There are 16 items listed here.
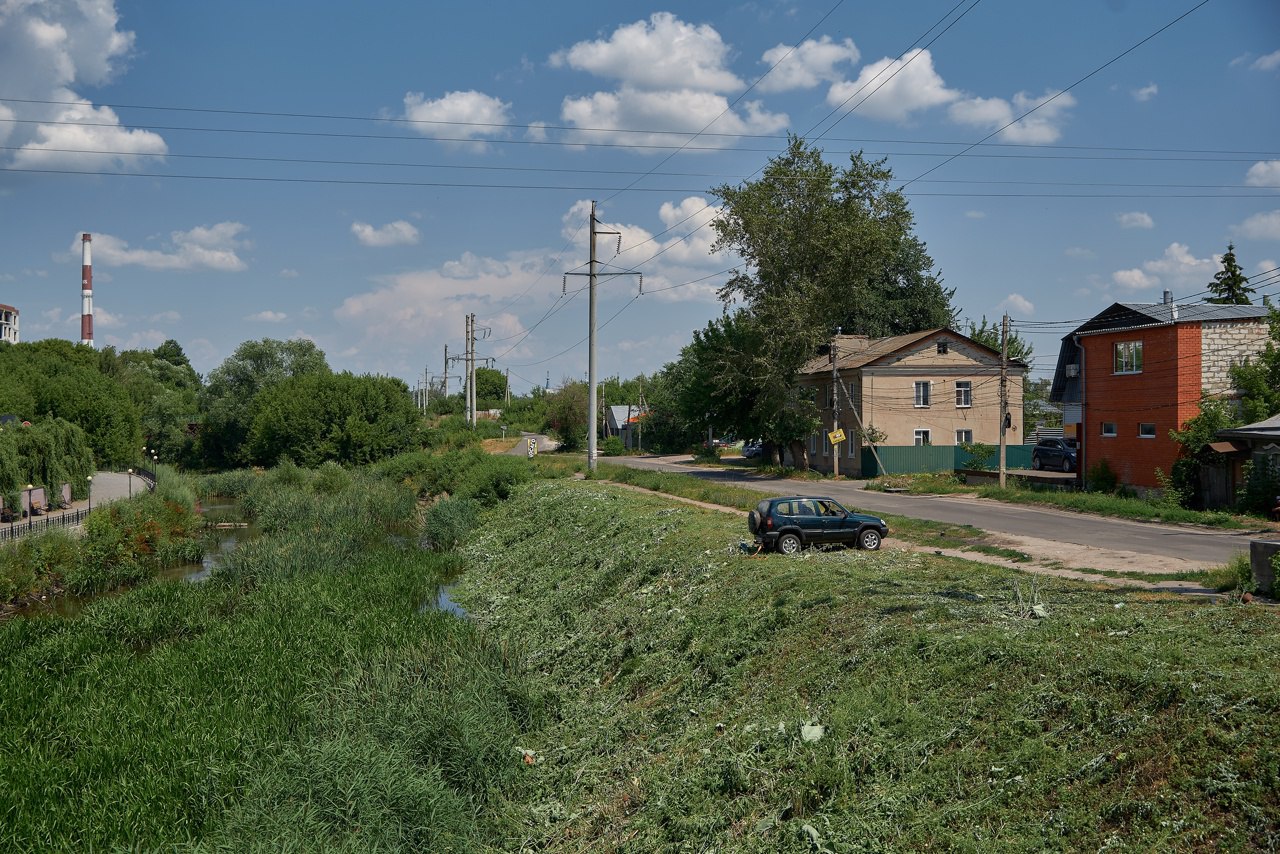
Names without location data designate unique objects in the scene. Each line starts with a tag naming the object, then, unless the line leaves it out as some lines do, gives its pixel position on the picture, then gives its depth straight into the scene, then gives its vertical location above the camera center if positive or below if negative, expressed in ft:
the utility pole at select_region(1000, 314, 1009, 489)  124.66 +8.07
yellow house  167.84 +8.12
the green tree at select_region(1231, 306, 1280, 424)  99.60 +6.17
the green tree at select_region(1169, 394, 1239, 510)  100.78 -1.72
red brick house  108.99 +8.24
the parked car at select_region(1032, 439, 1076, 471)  157.79 -3.52
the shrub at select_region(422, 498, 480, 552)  122.72 -13.01
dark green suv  64.08 -6.64
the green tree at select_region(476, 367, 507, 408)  580.59 +32.19
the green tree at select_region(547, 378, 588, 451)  297.74 +6.28
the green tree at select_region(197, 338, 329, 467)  276.82 +15.54
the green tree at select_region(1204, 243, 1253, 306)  199.93 +34.51
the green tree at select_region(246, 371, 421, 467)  231.50 +3.09
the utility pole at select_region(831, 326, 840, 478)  158.40 +6.13
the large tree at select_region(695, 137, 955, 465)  161.27 +33.88
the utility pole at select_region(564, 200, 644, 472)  137.69 +13.28
